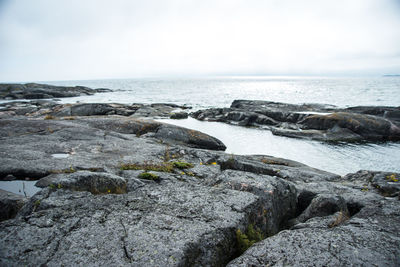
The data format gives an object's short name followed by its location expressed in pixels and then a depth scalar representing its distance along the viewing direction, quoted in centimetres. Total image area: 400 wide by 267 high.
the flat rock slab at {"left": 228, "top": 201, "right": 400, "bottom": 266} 383
